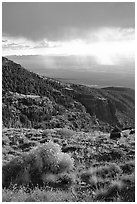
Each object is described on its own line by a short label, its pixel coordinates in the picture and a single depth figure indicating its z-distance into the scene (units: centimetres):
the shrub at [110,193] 500
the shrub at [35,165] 606
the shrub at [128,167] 641
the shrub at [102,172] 613
